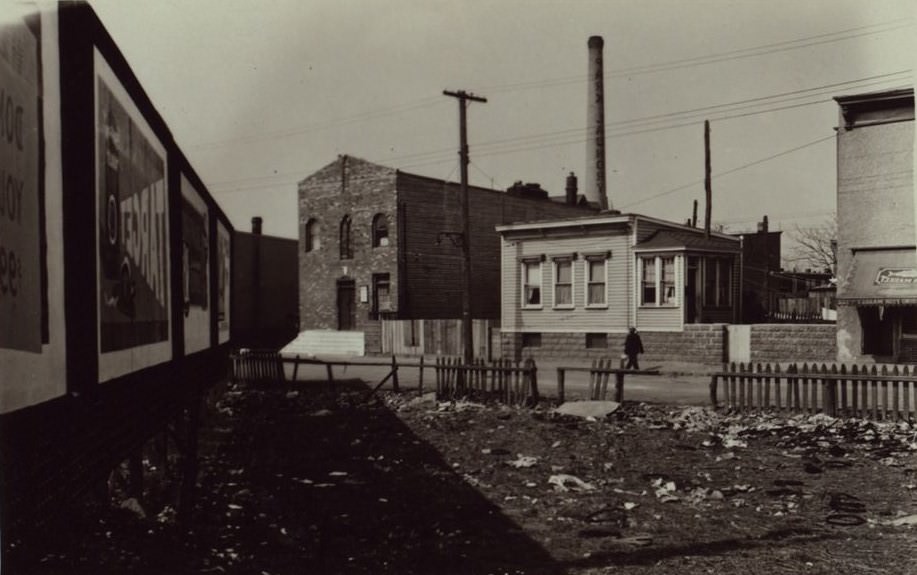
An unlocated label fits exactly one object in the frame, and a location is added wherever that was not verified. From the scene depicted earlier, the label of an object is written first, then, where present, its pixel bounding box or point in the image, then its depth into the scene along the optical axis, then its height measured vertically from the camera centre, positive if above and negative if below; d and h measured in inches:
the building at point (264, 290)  1737.2 -31.1
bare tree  2738.7 +73.9
